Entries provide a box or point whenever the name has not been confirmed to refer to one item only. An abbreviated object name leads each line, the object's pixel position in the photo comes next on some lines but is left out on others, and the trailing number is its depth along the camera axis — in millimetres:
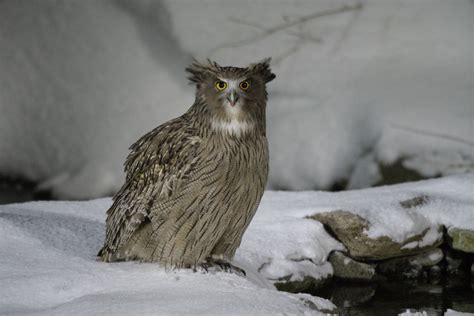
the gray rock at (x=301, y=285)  9977
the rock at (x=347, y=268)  10883
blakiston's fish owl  8187
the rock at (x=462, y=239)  11187
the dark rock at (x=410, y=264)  11305
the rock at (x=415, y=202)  11500
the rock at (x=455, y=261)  11492
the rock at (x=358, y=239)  10836
